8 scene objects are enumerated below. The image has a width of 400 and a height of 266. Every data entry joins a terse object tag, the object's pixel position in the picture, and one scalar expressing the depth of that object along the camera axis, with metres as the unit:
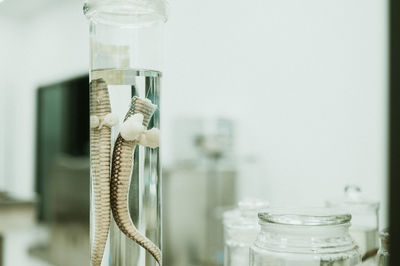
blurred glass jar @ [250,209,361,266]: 0.47
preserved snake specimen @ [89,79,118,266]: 0.53
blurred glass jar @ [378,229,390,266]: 0.52
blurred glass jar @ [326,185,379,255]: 0.60
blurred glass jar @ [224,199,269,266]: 0.59
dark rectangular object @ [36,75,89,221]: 5.04
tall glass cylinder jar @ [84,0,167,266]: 0.53
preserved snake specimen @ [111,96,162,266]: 0.53
